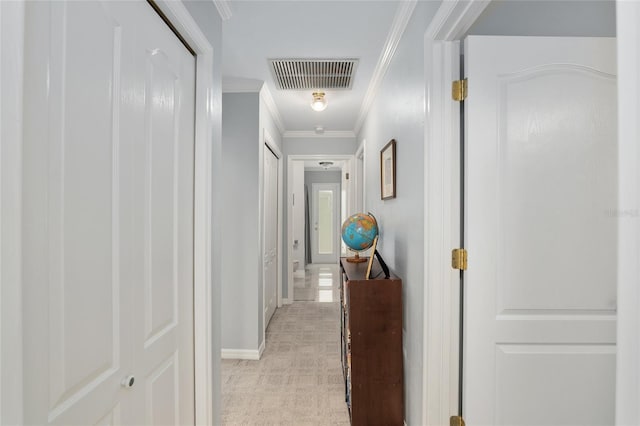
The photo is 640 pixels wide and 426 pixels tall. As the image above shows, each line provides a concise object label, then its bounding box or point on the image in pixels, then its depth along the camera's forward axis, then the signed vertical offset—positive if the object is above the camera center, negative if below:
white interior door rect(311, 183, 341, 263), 8.75 -0.20
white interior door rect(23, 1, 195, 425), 0.71 +0.00
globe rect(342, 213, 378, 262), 2.31 -0.12
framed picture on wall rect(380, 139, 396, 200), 2.29 +0.32
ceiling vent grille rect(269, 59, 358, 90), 2.61 +1.16
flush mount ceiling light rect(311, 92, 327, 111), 3.25 +1.09
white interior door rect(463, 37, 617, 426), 1.35 -0.06
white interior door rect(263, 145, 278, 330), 3.71 -0.23
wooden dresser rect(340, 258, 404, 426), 1.90 -0.76
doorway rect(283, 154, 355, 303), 4.89 +0.18
